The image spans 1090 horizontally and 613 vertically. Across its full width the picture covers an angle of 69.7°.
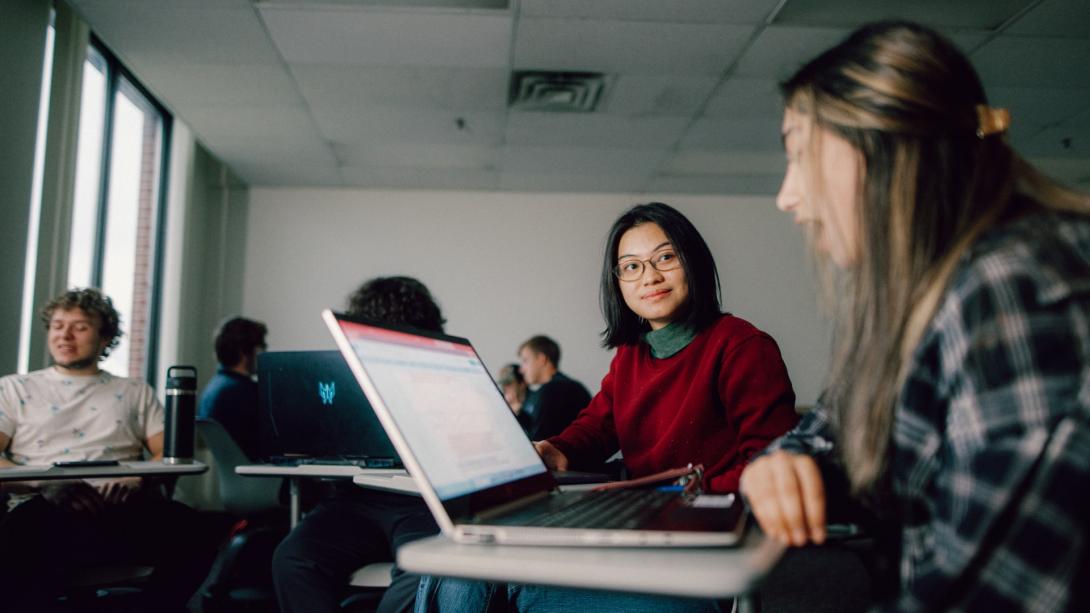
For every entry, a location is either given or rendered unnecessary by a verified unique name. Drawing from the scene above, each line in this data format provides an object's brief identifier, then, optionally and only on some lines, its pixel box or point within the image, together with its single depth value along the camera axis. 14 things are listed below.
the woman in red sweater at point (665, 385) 1.32
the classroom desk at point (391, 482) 1.25
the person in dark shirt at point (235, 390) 3.15
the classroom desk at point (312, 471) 1.80
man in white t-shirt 2.08
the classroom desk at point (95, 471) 1.86
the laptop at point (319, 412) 2.02
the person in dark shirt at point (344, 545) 1.91
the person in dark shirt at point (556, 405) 3.27
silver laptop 0.74
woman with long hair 0.56
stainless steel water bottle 2.37
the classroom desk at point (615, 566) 0.60
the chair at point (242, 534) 2.36
